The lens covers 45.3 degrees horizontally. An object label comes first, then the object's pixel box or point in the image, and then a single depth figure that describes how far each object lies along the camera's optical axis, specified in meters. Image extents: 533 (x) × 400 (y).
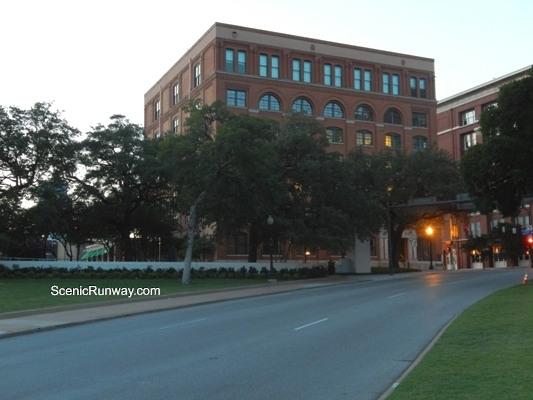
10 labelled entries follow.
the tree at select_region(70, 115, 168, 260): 48.91
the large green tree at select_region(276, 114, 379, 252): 42.47
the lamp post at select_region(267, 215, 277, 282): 40.47
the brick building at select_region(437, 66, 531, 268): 82.50
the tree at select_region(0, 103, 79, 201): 41.84
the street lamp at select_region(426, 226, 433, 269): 62.28
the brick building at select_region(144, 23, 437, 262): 62.75
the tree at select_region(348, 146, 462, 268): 51.53
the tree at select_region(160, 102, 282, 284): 36.06
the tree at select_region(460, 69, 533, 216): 33.28
